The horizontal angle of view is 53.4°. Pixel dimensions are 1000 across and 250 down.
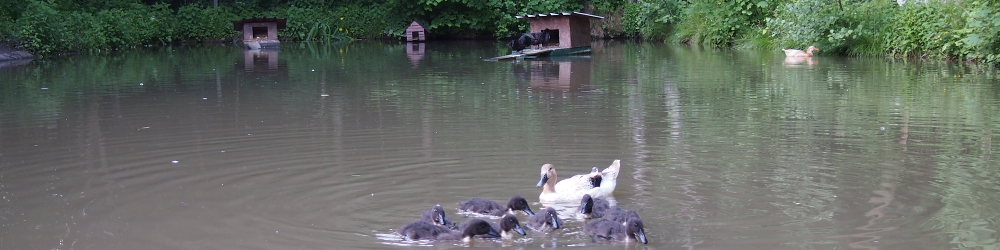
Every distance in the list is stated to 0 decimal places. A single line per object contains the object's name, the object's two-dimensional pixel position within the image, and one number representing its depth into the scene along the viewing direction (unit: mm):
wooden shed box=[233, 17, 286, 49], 39906
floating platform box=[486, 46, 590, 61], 26094
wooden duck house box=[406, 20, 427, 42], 42938
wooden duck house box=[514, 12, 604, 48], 29219
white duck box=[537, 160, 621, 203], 7508
